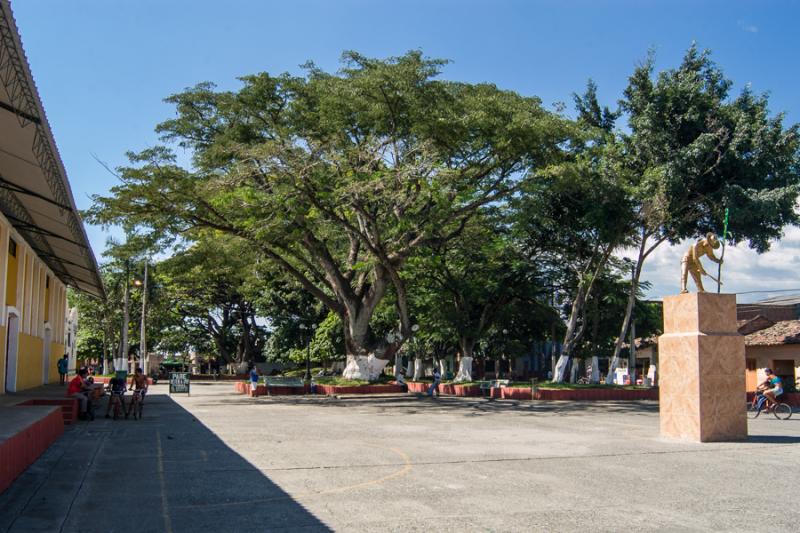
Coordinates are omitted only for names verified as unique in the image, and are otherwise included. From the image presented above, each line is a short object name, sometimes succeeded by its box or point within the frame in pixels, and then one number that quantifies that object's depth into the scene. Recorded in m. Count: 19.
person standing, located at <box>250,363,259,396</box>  30.97
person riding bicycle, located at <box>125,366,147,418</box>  19.73
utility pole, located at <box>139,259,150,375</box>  40.90
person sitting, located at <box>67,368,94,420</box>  18.56
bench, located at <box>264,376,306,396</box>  31.97
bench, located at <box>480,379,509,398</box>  32.69
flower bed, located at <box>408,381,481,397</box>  33.94
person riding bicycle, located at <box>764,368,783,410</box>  21.77
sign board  32.31
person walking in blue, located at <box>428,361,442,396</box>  32.66
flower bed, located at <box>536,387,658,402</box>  29.67
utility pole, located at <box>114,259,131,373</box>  38.97
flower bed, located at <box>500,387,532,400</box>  30.53
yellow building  10.52
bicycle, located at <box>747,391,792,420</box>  21.73
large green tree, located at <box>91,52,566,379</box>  25.62
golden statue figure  15.87
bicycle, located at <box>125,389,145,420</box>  19.55
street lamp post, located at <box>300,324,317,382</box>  48.48
